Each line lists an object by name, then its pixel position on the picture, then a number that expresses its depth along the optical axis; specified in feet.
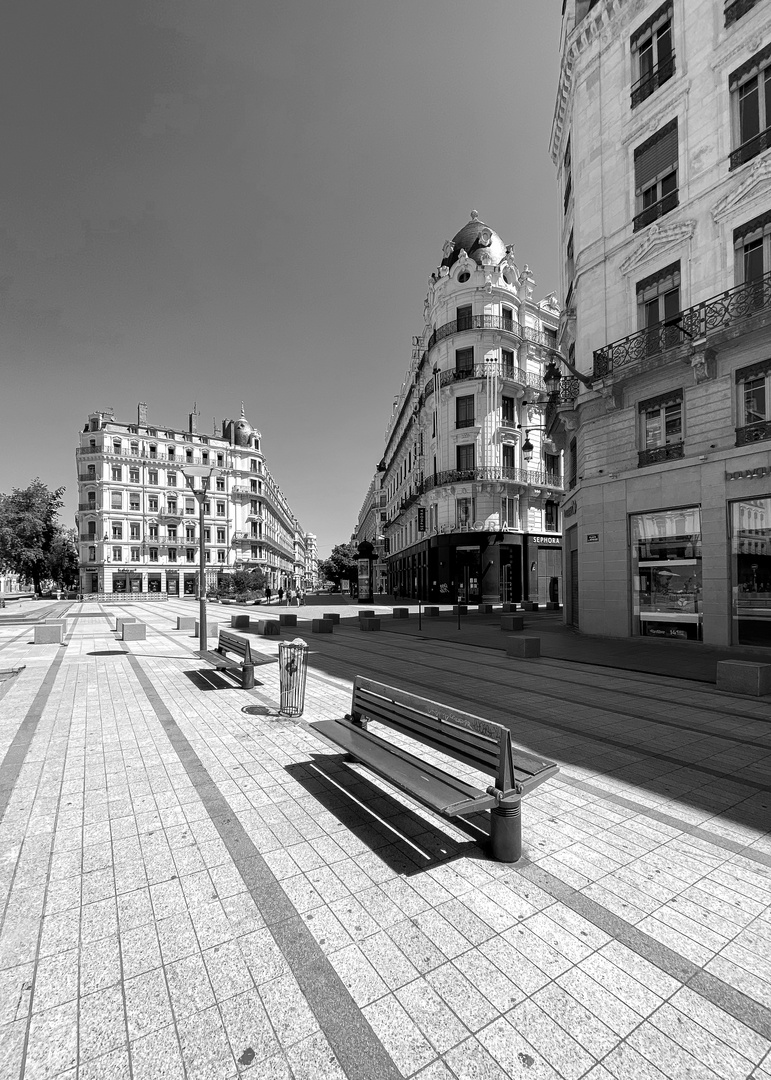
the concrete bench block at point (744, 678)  28.02
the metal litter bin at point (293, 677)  23.79
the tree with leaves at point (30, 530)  163.02
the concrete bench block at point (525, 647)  42.11
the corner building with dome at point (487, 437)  117.70
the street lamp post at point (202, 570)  42.63
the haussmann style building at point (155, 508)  202.59
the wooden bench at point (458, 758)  11.69
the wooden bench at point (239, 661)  30.22
